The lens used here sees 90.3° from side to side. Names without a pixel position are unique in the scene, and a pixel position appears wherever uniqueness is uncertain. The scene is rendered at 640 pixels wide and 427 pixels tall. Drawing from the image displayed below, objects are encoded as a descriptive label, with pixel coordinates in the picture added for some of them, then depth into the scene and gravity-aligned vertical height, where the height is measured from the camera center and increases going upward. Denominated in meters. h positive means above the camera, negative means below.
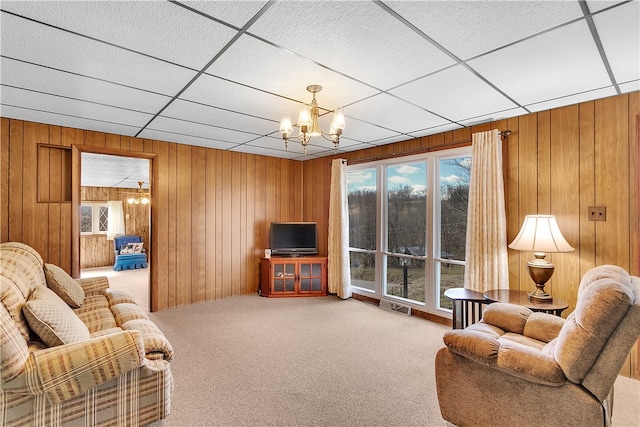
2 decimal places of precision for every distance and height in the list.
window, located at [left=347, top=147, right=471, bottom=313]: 4.09 -0.15
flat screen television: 5.39 -0.39
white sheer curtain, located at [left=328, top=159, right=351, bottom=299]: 5.02 -0.30
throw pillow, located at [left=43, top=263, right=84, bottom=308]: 2.79 -0.63
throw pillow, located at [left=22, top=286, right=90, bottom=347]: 1.84 -0.64
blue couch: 8.13 -1.07
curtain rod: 3.71 +0.86
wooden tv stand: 5.15 -1.01
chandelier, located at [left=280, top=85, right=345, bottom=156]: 2.32 +0.69
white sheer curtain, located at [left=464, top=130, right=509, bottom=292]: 3.30 -0.06
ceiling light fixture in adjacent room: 8.95 +0.51
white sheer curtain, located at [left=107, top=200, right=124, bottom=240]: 8.95 -0.13
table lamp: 2.68 -0.25
